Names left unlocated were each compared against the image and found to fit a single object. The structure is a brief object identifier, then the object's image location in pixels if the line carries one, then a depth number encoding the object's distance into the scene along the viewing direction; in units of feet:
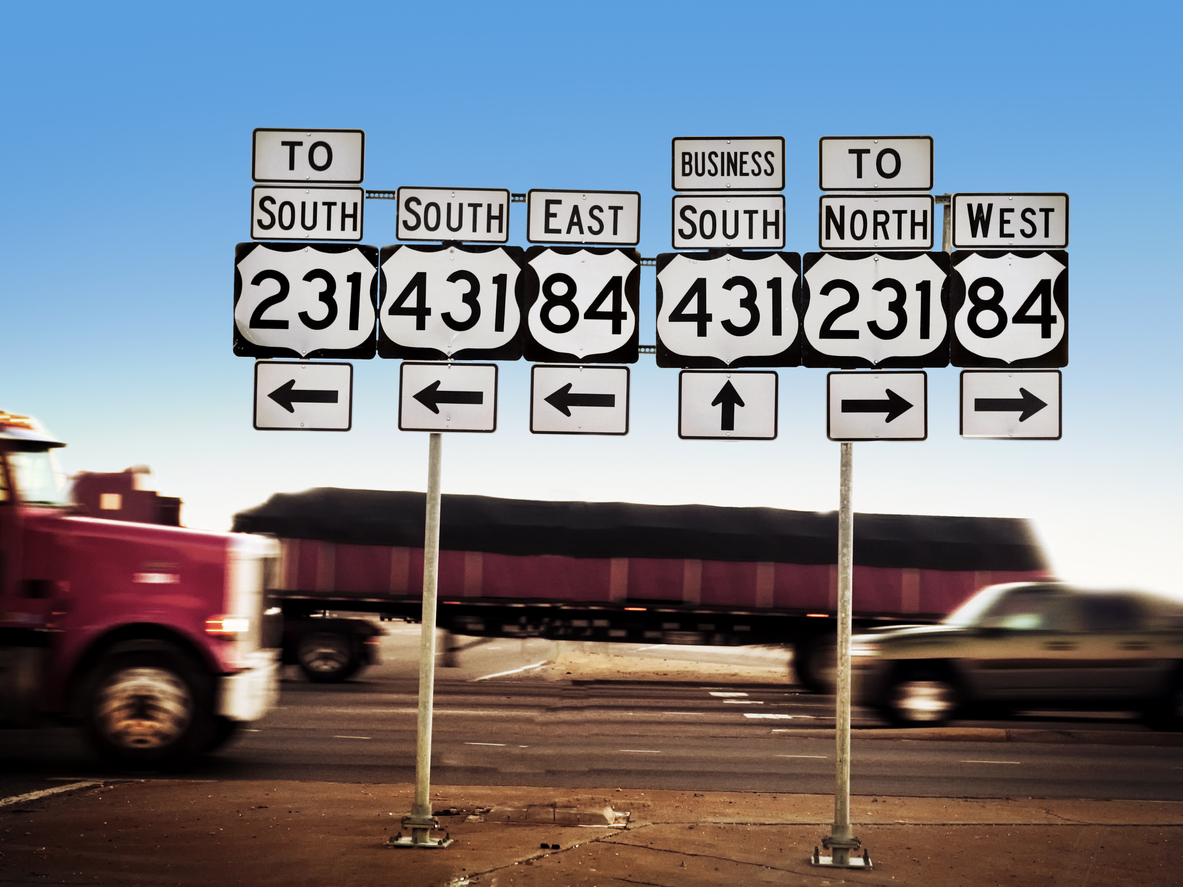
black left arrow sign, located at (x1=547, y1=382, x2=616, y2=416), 26.96
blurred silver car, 45.32
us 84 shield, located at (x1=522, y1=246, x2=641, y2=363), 27.40
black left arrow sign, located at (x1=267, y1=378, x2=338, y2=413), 26.84
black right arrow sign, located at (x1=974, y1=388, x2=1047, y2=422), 26.08
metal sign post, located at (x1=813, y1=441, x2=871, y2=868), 24.09
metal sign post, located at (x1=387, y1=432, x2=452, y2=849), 24.84
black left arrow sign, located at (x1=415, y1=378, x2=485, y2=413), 26.61
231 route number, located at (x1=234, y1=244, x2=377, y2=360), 27.22
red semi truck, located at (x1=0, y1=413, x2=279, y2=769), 33.71
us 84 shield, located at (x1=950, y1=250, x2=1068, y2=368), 26.43
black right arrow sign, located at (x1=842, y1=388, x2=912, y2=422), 25.75
